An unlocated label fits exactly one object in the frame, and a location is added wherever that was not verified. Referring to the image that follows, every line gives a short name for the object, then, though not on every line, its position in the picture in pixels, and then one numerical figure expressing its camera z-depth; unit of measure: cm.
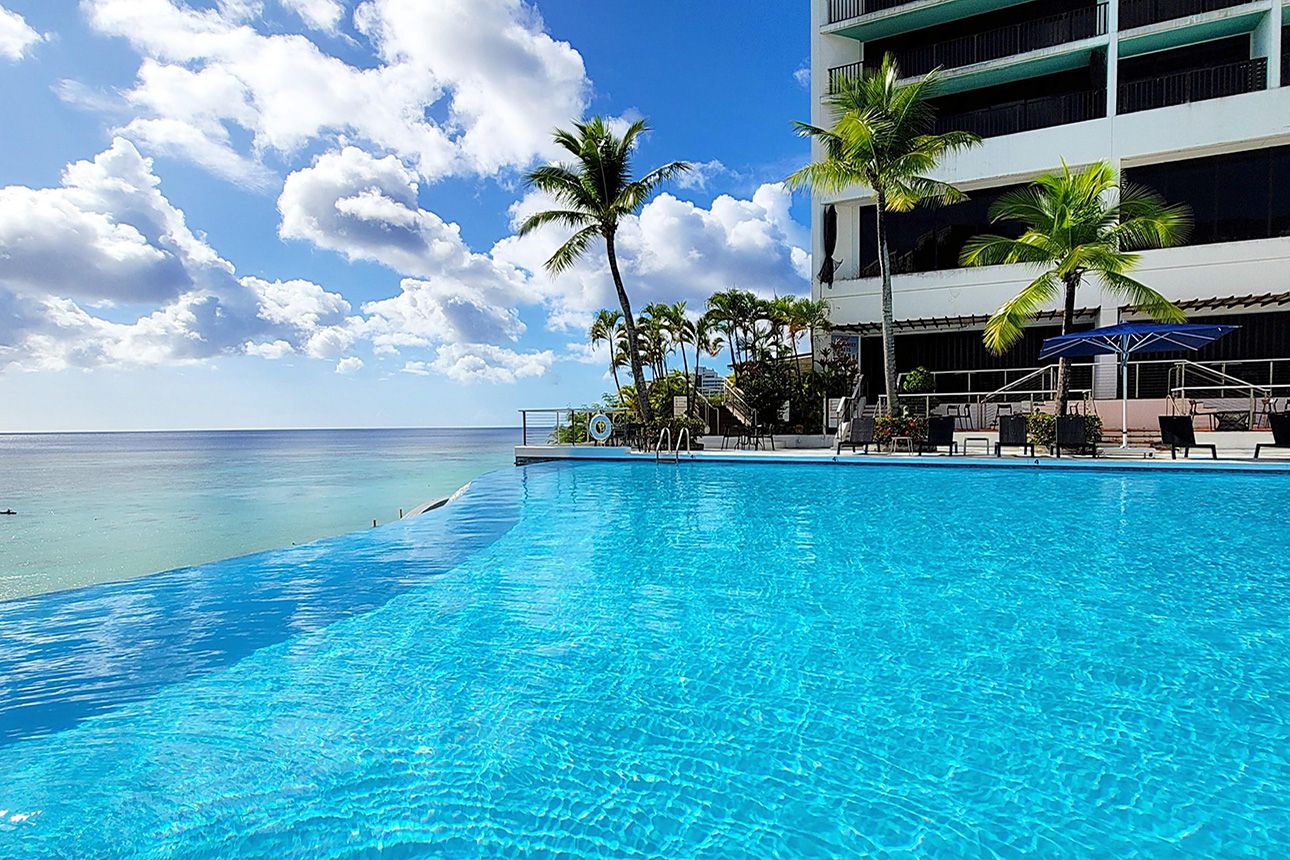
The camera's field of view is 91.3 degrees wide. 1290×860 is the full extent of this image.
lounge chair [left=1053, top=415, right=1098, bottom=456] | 1179
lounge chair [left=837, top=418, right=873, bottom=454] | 1330
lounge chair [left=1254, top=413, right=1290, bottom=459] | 1033
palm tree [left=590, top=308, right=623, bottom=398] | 2930
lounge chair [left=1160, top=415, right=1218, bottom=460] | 1098
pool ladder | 1407
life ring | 1642
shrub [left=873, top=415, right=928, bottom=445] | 1323
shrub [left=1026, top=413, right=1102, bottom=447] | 1202
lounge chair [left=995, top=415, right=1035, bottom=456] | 1219
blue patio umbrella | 1140
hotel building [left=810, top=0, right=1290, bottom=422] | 1603
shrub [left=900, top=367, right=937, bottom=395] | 1639
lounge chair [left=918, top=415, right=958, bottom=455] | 1257
